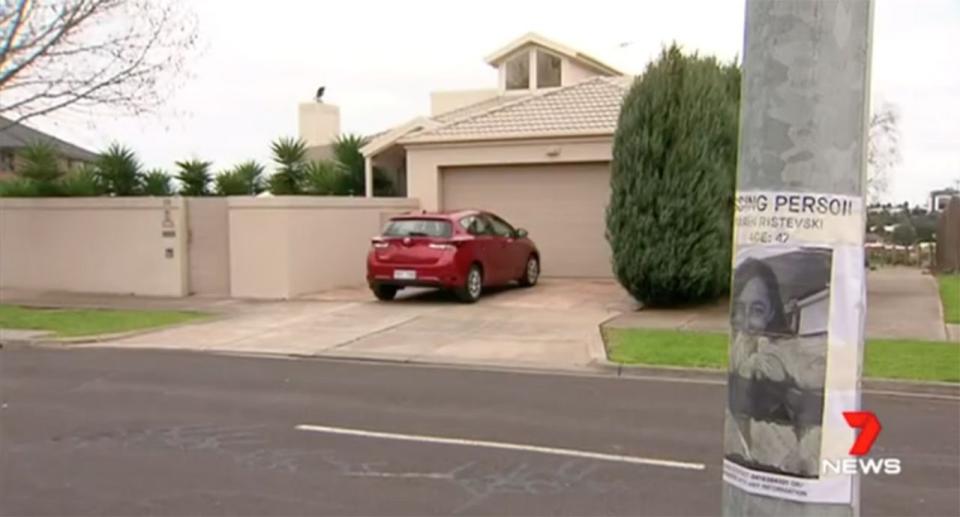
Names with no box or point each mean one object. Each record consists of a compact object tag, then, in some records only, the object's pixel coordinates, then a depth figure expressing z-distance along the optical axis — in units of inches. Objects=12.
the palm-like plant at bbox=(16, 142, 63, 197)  822.5
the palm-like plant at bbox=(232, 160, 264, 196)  866.3
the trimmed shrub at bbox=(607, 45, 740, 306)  571.2
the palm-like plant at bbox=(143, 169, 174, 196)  853.2
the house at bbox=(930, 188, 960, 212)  843.6
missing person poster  78.6
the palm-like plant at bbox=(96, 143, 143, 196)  841.5
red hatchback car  622.2
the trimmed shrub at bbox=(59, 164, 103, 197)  821.2
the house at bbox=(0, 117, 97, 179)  1615.4
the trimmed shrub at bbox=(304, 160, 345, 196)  888.3
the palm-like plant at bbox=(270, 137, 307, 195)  892.6
